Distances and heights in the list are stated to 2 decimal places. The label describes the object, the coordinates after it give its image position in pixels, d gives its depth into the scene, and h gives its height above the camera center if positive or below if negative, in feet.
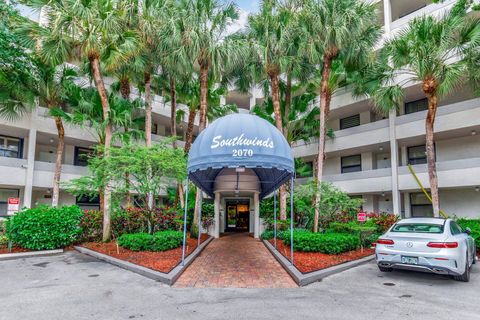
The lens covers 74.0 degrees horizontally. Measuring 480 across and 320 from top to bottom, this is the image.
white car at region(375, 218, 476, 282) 26.07 -3.73
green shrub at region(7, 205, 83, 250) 43.34 -4.06
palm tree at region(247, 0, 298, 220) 54.44 +27.45
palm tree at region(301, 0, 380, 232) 48.32 +26.66
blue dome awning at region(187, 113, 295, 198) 29.63 +5.30
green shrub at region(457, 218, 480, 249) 42.04 -2.88
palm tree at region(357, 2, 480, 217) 46.11 +22.78
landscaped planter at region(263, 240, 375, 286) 28.04 -6.55
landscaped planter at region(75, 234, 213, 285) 29.54 -6.58
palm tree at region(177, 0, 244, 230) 53.21 +27.23
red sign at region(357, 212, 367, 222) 45.57 -1.95
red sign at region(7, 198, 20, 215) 43.09 -0.85
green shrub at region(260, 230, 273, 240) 55.52 -5.77
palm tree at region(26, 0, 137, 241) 45.39 +23.79
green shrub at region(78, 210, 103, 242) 49.16 -4.09
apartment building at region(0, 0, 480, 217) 58.90 +11.48
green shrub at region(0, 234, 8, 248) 45.57 -6.03
